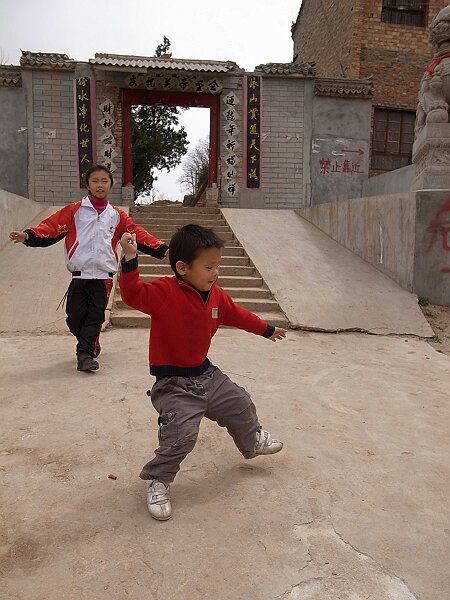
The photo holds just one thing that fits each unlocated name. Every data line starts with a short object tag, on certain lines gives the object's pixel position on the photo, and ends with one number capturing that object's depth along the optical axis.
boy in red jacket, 1.81
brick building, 13.76
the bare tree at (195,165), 30.39
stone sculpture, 5.90
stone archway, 11.84
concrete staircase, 5.10
